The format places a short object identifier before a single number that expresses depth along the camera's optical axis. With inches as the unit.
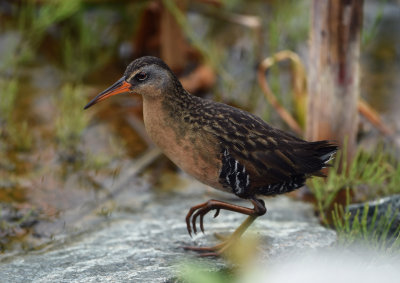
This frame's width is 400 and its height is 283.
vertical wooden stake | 376.2
